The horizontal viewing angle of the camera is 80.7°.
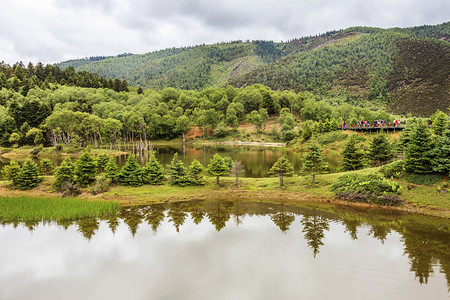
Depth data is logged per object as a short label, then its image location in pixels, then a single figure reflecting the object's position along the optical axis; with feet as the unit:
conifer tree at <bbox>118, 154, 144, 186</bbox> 122.62
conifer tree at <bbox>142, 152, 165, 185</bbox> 124.88
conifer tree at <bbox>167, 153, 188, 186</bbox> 124.06
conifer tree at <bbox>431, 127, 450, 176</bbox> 95.35
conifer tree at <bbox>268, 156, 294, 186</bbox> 117.19
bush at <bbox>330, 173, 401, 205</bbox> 98.22
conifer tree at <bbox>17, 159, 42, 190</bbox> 116.67
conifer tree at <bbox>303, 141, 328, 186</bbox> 118.01
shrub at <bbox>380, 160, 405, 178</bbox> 108.12
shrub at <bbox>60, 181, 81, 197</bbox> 111.04
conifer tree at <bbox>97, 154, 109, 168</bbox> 136.87
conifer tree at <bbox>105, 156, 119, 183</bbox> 121.29
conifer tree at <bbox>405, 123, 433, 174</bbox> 101.65
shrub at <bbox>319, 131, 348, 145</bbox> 277.83
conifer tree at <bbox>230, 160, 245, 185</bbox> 122.01
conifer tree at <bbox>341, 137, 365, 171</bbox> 135.64
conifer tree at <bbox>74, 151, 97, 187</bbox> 118.18
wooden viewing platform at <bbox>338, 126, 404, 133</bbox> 249.34
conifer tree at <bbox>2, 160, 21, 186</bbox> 115.75
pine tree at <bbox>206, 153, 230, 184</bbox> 121.80
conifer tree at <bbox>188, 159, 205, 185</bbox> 124.16
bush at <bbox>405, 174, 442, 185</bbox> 98.50
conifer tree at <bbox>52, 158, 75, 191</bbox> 114.42
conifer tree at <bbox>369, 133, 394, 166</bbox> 141.28
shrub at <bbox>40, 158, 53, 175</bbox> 136.82
